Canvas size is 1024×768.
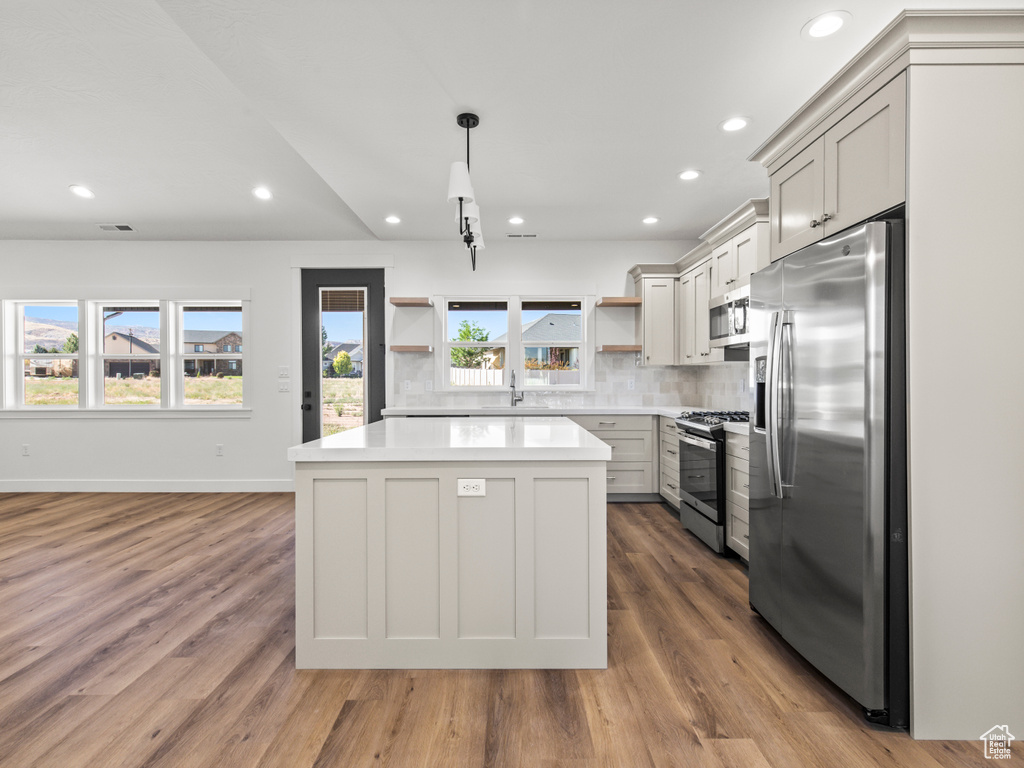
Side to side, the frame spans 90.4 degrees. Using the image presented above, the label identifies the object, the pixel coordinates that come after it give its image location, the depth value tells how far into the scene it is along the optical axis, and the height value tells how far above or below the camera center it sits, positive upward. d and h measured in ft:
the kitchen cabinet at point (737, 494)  10.19 -2.34
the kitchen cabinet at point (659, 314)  16.28 +2.15
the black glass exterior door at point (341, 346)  17.35 +1.41
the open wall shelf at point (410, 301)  16.52 +2.61
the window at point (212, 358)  17.63 +0.81
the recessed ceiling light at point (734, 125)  9.18 +4.71
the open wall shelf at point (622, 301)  16.49 +2.60
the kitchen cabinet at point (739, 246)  11.00 +3.17
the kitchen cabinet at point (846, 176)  5.48 +2.57
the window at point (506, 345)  17.51 +1.24
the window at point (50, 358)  17.66 +0.82
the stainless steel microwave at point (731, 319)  11.32 +1.46
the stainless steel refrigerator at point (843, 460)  5.39 -0.93
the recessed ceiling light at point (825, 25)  6.41 +4.62
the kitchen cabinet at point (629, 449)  15.51 -2.09
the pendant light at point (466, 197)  7.43 +2.74
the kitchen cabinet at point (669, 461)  14.33 -2.33
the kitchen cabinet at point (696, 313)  13.88 +1.98
